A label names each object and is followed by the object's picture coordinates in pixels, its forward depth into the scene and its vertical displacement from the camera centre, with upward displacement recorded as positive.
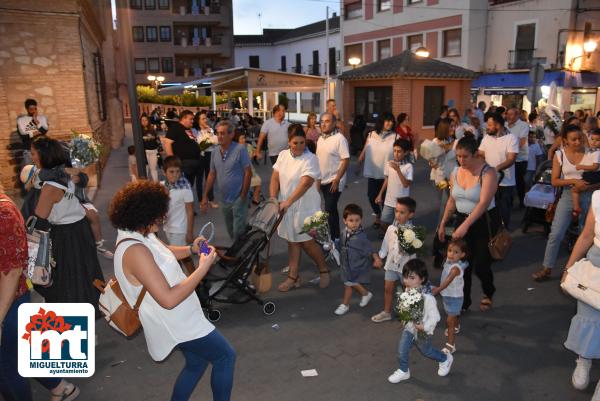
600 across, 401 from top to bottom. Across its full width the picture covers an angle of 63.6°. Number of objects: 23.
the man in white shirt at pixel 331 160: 6.97 -0.76
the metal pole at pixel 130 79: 6.13 +0.37
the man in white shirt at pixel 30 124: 9.84 -0.30
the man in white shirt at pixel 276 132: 10.34 -0.52
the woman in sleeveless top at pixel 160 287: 2.75 -1.01
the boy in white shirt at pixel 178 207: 5.45 -1.10
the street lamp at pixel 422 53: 18.01 +1.99
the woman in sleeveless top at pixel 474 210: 4.81 -1.06
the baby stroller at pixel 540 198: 7.68 -1.45
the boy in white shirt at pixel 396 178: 6.95 -1.02
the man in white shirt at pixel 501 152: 7.14 -0.67
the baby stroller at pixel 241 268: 5.17 -1.75
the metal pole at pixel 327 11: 38.48 +7.65
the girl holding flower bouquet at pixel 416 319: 3.80 -1.67
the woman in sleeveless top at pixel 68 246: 4.36 -1.31
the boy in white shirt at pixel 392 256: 4.91 -1.50
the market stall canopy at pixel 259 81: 16.39 +0.94
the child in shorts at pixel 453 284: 4.42 -1.60
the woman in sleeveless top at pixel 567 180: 5.86 -0.89
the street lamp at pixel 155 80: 37.08 +2.27
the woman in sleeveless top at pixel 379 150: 7.85 -0.69
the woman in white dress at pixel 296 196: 5.71 -1.05
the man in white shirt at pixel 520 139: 8.44 -0.57
